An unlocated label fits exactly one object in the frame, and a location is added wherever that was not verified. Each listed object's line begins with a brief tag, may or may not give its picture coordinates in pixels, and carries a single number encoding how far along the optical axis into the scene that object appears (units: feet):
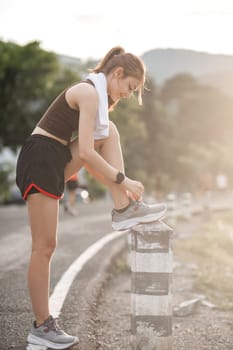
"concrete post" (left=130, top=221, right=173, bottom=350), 10.47
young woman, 11.28
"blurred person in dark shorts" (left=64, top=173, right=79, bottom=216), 47.65
